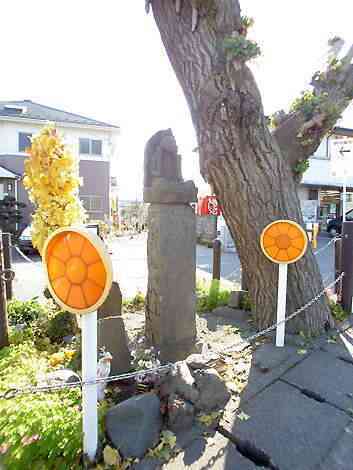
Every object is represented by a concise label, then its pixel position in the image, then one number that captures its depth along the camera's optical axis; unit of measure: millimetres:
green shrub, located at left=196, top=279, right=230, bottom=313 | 5070
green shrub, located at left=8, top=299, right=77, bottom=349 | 3805
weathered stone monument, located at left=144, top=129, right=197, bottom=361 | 3162
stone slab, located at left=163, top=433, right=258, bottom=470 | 1821
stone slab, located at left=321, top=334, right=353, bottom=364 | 3178
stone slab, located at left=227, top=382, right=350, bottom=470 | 1898
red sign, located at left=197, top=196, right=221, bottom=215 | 15815
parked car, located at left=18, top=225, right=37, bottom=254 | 12359
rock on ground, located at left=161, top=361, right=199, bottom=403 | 2219
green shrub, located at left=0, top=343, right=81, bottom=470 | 1679
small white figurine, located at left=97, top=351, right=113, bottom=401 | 2246
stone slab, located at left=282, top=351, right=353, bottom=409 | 2512
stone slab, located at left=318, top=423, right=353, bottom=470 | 1833
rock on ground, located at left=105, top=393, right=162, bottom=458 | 1874
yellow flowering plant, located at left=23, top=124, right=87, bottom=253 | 4816
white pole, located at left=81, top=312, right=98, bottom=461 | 1714
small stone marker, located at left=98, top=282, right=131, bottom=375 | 2672
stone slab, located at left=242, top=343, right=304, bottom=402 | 2587
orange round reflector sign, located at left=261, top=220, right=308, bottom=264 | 3150
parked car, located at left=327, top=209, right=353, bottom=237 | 20875
